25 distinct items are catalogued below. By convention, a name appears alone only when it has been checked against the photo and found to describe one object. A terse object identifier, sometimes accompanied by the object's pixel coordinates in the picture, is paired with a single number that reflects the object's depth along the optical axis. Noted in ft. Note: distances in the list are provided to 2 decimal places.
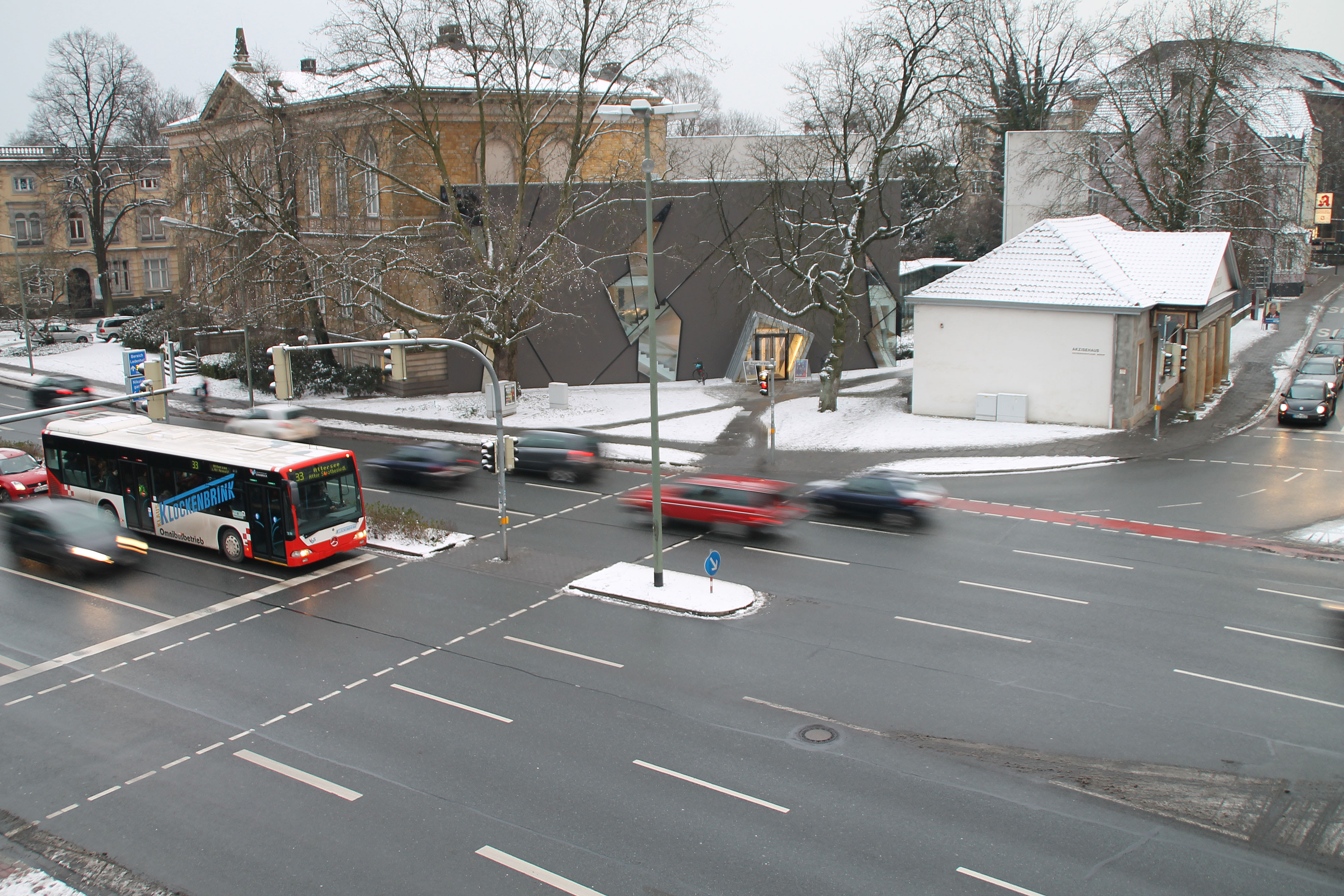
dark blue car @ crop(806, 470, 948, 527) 81.25
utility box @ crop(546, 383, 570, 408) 138.62
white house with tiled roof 113.50
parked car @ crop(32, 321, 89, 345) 209.67
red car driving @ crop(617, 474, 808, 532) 77.77
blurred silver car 119.14
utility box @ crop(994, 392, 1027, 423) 117.80
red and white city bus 69.67
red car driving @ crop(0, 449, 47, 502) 89.30
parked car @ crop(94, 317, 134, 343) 214.48
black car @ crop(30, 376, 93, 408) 135.95
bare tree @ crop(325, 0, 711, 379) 124.06
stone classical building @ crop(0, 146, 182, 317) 227.81
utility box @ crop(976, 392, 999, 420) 119.44
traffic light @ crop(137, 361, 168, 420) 88.84
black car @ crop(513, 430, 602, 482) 99.09
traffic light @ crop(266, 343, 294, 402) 60.95
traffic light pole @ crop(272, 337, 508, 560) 60.49
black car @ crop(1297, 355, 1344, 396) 130.00
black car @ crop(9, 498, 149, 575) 69.67
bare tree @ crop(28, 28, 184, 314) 231.71
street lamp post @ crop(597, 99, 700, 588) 56.65
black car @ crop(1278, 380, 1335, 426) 116.67
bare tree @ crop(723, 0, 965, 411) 117.80
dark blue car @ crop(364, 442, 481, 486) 97.55
